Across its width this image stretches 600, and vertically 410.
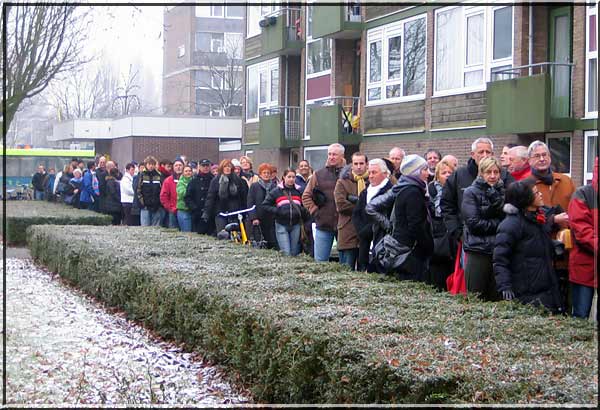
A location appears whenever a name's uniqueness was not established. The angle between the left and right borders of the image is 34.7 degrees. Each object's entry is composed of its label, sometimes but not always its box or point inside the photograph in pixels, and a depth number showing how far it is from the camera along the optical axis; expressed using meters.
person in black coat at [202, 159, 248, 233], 16.78
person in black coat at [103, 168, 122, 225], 23.70
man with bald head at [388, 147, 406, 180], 11.70
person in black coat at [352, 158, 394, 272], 10.22
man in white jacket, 22.83
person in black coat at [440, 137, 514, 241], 9.17
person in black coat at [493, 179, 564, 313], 7.63
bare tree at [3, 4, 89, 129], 27.03
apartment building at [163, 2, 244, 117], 79.38
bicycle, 15.95
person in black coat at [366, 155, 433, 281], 8.77
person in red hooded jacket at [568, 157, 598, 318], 7.95
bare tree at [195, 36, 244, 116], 78.44
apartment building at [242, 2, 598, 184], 19.44
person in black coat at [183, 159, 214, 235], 18.19
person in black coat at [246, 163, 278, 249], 14.70
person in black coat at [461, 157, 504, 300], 8.43
